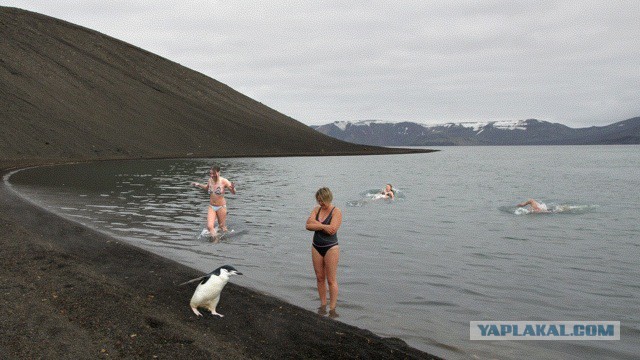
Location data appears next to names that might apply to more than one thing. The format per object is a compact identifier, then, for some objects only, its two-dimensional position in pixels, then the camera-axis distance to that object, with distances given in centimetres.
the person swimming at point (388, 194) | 3007
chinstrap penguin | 812
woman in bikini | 1526
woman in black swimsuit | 870
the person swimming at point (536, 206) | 2450
